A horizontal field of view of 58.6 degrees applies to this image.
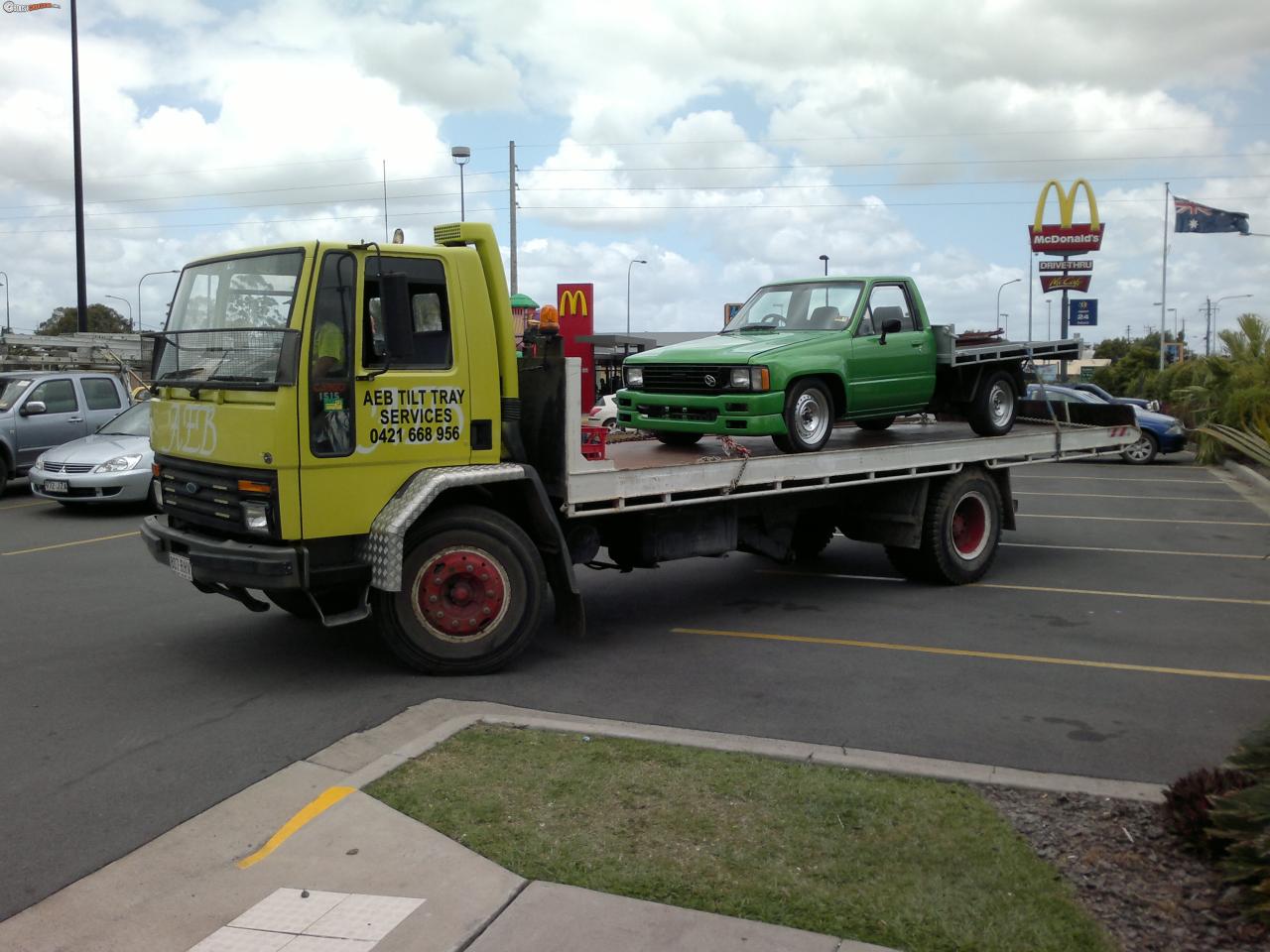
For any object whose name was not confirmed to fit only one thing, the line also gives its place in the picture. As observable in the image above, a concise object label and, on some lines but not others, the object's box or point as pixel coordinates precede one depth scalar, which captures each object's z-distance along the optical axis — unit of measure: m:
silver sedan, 14.18
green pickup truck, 9.14
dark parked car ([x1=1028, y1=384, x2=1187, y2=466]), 24.41
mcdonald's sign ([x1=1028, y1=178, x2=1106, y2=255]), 37.59
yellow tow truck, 6.45
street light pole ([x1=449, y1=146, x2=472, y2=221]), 26.67
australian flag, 53.50
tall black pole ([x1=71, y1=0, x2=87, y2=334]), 25.22
